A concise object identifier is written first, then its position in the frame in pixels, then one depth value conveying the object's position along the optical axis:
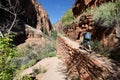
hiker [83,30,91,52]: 3.72
